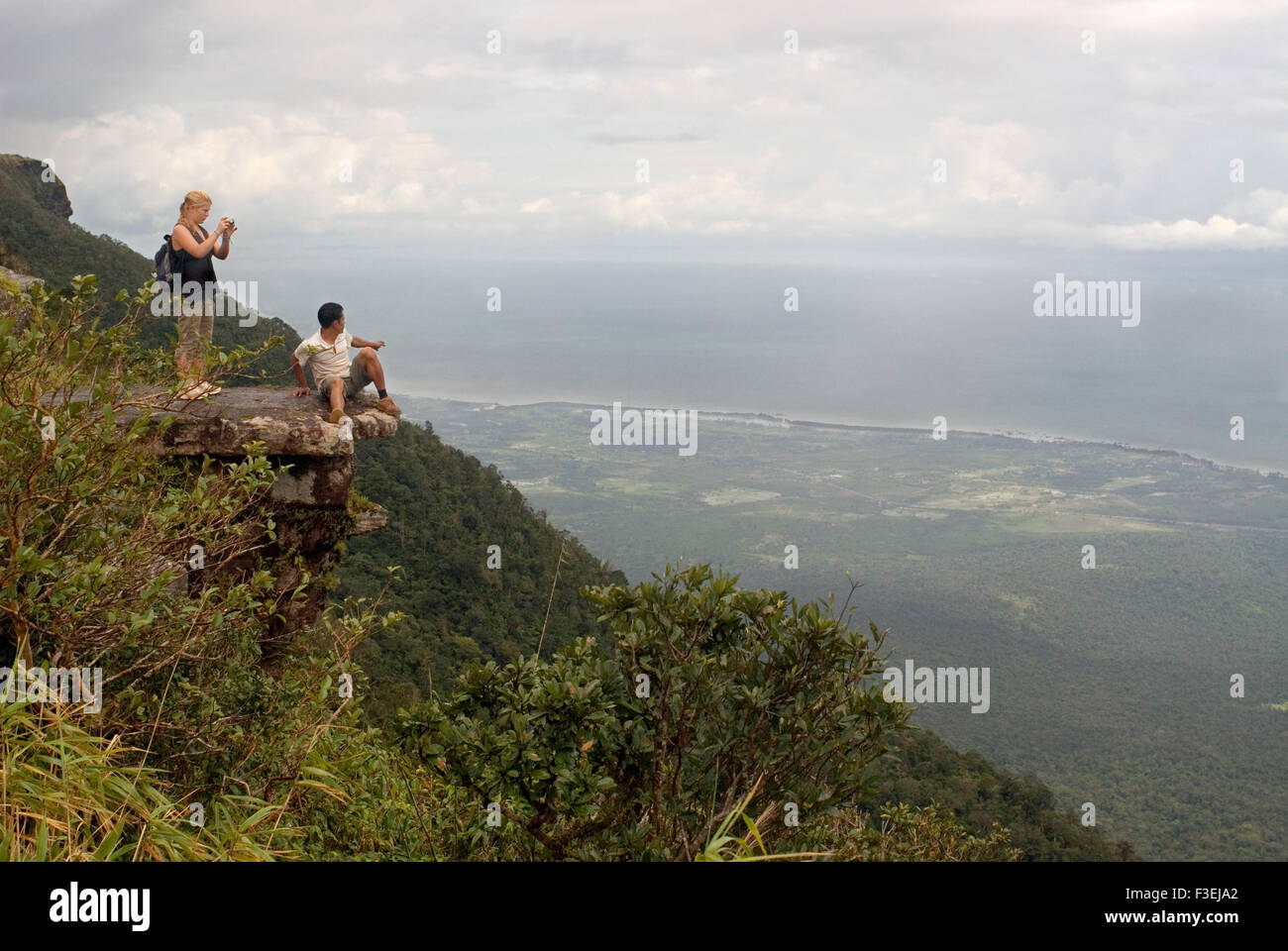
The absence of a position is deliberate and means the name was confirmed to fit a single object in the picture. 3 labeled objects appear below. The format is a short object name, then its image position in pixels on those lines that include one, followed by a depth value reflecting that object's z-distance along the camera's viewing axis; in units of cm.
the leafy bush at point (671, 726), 505
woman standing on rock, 887
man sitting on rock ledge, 934
